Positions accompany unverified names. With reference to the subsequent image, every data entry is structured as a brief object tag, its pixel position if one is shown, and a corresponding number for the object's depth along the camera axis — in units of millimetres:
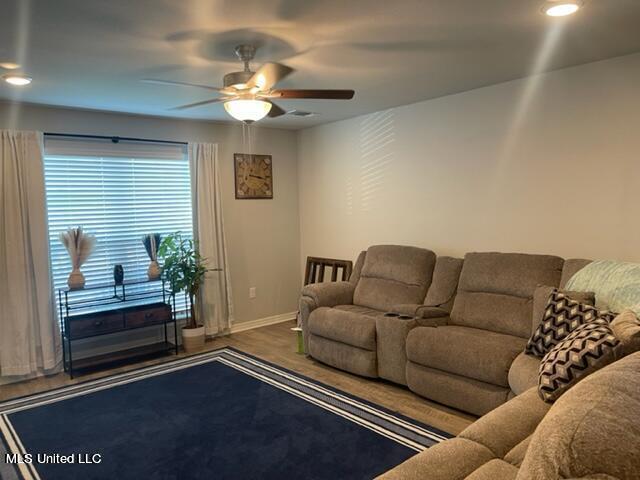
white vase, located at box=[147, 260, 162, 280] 4719
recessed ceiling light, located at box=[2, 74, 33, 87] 3247
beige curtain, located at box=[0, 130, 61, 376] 4031
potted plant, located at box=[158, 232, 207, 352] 4742
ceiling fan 2568
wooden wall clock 5488
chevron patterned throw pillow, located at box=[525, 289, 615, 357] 2584
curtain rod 4305
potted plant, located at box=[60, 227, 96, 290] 4266
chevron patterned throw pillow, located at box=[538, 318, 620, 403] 2061
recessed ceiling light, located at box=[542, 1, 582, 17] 2279
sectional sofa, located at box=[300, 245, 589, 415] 3080
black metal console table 4242
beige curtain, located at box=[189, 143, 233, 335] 5137
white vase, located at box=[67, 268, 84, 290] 4258
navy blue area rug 2652
